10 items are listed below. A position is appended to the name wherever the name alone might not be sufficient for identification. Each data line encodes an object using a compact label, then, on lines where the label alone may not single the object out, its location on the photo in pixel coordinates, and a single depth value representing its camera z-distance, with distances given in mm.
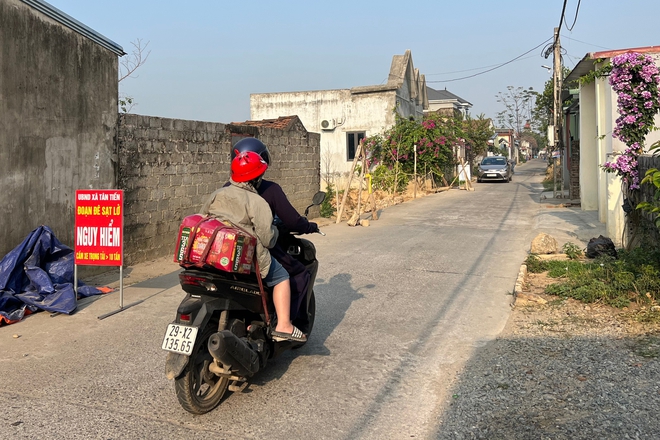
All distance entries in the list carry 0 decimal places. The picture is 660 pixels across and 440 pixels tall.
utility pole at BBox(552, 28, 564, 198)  23984
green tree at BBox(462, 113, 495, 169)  42909
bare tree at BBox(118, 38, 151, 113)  12971
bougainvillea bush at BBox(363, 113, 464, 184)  27359
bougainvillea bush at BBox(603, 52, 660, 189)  8609
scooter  3699
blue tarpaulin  6340
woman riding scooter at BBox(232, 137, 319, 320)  4379
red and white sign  6691
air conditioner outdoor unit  29484
